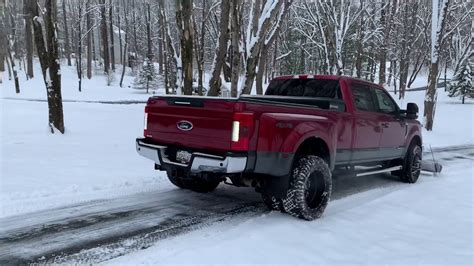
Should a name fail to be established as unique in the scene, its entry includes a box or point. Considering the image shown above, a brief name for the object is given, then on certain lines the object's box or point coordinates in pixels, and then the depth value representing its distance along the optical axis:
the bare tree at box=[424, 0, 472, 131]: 17.33
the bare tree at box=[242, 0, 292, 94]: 11.04
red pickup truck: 4.79
